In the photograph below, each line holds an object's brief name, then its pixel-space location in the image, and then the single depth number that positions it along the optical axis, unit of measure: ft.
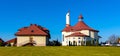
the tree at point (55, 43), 128.31
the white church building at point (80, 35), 126.27
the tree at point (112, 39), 196.95
